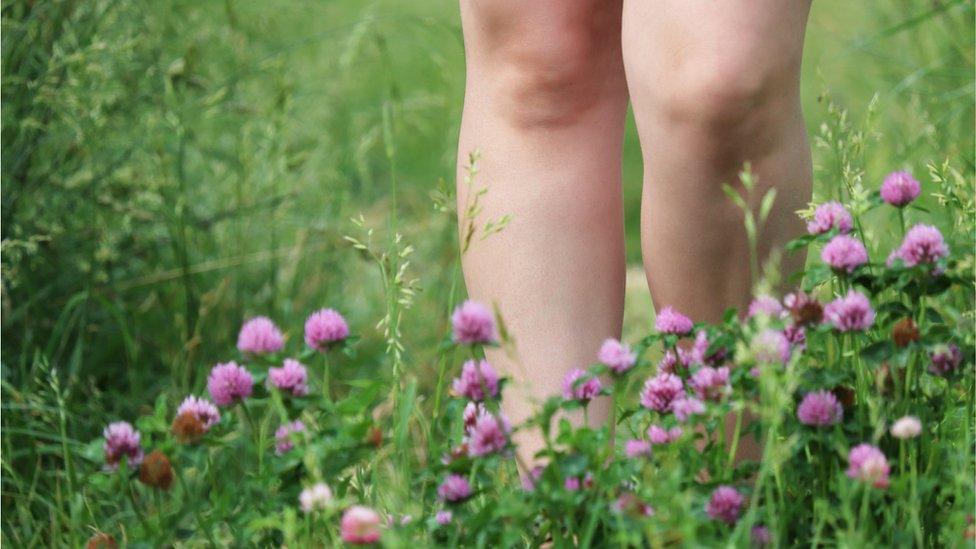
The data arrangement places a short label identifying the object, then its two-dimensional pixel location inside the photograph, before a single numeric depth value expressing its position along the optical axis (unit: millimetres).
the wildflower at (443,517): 2248
